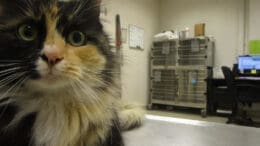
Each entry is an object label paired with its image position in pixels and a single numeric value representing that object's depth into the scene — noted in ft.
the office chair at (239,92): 12.72
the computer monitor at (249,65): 14.21
